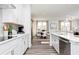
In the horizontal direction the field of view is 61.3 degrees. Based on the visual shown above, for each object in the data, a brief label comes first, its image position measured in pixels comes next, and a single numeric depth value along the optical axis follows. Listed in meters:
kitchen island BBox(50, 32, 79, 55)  1.05
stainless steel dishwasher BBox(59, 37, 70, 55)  1.28
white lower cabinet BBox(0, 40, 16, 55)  0.82
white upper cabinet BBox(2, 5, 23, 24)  1.81
